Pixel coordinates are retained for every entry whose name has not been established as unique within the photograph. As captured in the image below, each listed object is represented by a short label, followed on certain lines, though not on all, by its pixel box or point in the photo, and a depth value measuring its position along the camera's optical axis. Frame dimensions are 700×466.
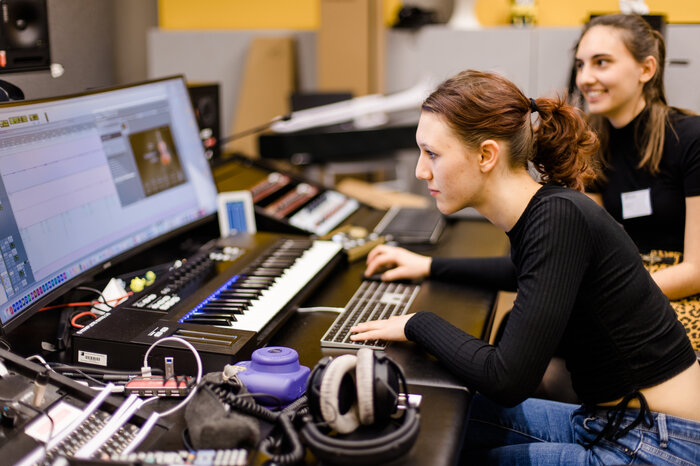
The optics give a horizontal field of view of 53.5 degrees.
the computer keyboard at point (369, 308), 1.37
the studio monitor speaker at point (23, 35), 1.57
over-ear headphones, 0.96
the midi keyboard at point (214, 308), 1.25
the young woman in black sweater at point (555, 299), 1.17
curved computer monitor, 1.31
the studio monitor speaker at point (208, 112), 2.38
